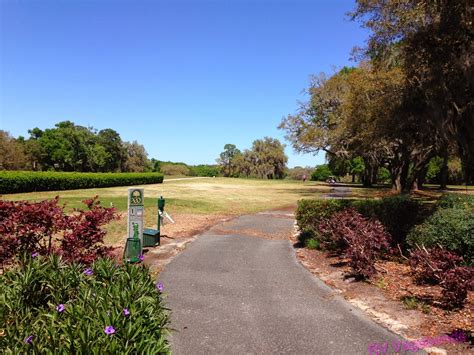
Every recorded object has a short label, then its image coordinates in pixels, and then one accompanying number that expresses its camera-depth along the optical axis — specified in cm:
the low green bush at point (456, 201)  773
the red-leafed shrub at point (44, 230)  572
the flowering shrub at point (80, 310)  264
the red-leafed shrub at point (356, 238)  682
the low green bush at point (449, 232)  652
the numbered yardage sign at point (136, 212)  872
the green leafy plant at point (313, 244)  959
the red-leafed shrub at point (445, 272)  522
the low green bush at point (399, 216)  872
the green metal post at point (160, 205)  1082
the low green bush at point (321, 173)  7446
